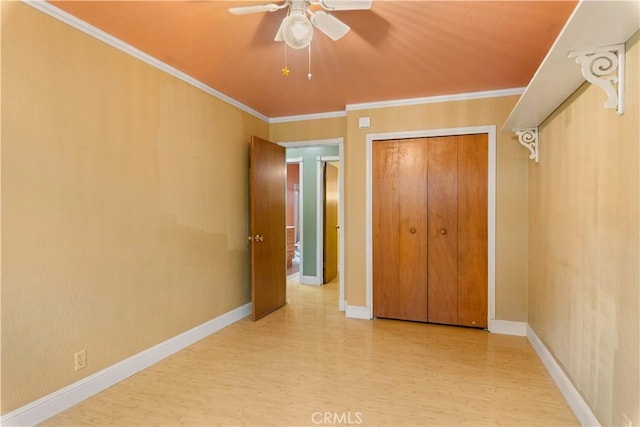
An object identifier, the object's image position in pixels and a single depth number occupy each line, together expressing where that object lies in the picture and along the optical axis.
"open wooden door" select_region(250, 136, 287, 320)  3.60
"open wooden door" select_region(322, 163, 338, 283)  5.55
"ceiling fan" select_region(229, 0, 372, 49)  1.67
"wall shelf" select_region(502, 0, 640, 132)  1.23
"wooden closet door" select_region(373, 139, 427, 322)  3.56
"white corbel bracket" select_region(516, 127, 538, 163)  2.88
